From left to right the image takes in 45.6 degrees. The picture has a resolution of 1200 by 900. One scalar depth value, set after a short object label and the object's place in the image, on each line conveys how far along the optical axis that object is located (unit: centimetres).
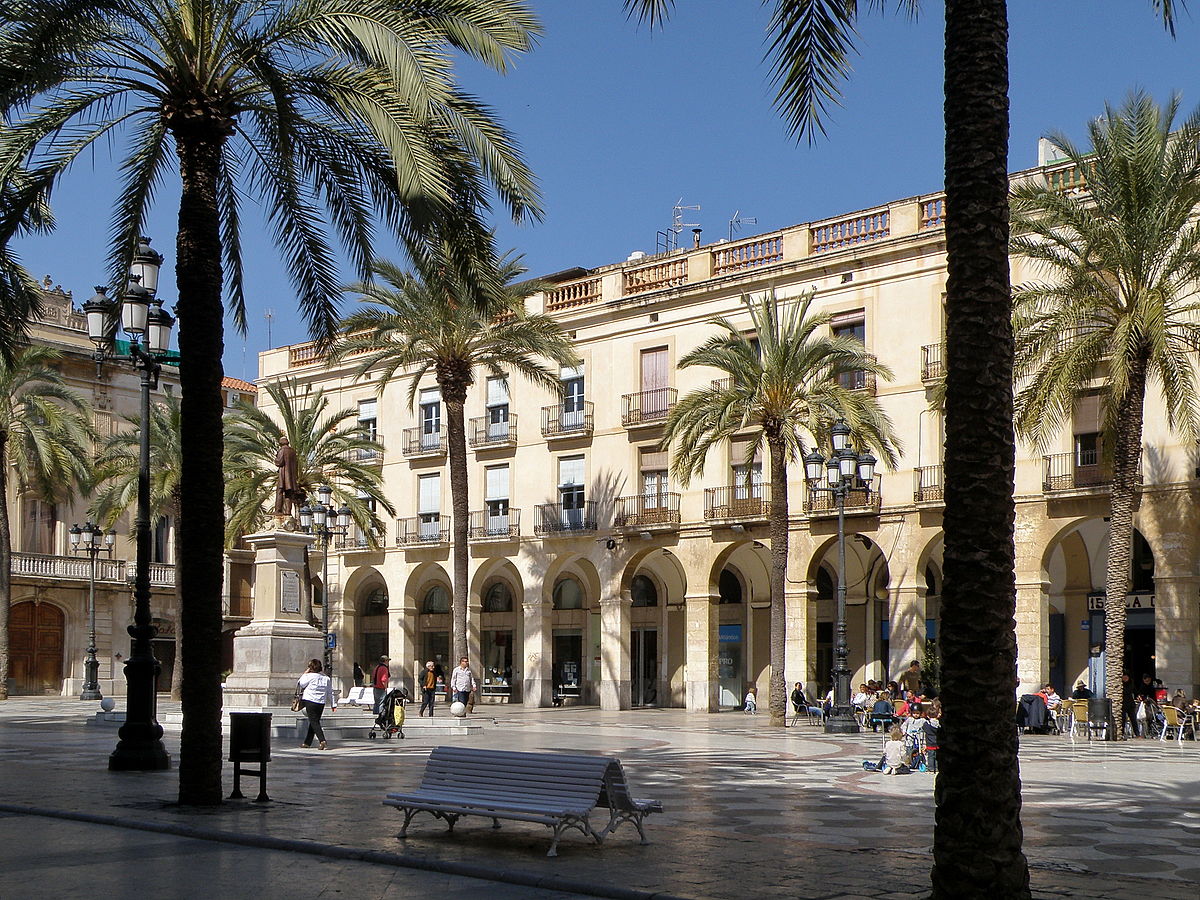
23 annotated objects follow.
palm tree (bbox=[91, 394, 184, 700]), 4456
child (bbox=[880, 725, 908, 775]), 1861
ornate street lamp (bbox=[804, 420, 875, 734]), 2909
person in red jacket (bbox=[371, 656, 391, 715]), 3164
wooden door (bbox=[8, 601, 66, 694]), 5462
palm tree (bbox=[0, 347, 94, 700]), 4300
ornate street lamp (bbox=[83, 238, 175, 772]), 1666
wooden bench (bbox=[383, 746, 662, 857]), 1027
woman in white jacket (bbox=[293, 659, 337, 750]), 2189
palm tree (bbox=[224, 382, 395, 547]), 4281
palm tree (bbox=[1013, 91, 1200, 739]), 2691
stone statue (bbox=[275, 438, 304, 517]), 2950
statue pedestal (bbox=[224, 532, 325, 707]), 2742
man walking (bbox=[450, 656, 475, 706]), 3219
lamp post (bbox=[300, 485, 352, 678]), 3653
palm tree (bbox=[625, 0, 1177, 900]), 757
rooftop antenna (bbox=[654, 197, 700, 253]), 5091
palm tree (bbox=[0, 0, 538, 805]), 1280
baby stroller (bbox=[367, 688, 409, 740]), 2623
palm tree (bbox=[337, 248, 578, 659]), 3719
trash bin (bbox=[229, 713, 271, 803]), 1337
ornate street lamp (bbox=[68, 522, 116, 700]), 4670
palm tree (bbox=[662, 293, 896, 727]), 3359
